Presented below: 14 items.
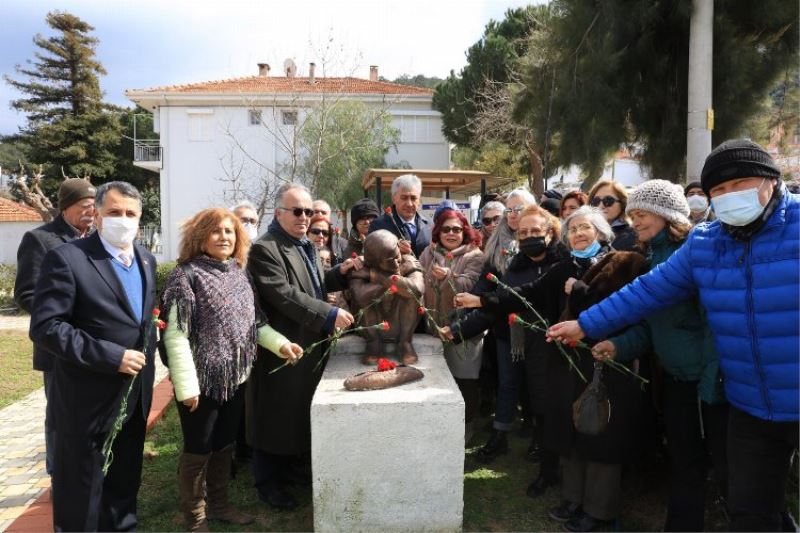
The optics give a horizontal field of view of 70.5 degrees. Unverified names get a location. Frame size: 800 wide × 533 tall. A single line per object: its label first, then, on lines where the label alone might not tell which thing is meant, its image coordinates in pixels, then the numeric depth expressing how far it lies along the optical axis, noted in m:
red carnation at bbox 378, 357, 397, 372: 3.32
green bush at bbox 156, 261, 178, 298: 13.85
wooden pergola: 9.84
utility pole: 6.74
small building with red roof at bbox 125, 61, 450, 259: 24.59
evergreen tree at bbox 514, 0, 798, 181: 7.50
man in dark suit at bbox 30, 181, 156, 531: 2.61
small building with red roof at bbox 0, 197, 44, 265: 28.59
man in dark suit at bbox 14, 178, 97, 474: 3.58
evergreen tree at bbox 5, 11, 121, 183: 28.09
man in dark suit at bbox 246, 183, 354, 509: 3.45
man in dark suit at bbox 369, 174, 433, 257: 4.48
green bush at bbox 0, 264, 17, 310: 14.63
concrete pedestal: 2.98
